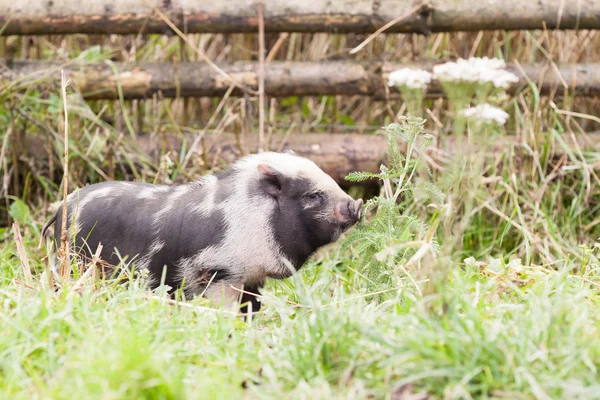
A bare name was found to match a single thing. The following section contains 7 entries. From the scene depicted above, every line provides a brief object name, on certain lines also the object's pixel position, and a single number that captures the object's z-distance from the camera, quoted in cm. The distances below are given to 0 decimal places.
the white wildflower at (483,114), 568
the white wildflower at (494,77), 561
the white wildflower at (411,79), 680
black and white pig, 784
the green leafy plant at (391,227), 750
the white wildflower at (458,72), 569
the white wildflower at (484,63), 575
